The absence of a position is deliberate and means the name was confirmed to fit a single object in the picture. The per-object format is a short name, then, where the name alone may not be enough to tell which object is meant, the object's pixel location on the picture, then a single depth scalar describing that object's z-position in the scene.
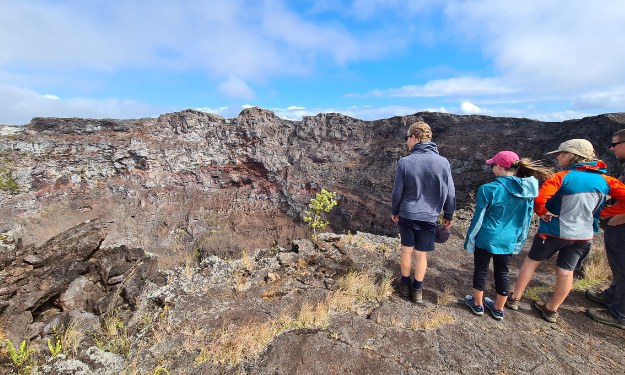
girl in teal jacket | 3.44
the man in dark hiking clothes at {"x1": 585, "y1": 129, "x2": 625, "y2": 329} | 3.74
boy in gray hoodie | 3.71
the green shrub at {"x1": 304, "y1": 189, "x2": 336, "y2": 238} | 8.94
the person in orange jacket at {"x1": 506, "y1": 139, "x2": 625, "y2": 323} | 3.44
